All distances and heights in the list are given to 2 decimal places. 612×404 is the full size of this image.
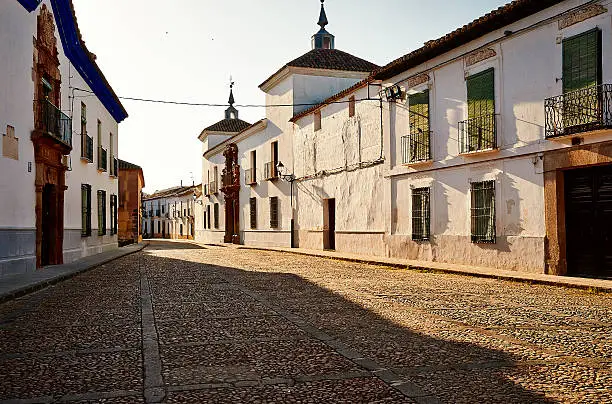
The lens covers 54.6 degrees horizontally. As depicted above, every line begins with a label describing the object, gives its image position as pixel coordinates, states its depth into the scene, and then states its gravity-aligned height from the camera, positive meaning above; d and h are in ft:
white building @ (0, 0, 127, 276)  39.06 +6.80
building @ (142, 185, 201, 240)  208.35 +2.16
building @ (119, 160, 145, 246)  126.00 +4.56
